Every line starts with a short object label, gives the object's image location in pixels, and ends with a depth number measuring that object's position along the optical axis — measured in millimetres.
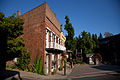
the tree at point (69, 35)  23198
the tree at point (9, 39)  9844
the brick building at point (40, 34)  10289
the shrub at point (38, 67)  9684
